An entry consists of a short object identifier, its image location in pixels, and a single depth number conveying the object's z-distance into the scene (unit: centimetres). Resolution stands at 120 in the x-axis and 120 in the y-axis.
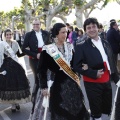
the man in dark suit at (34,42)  653
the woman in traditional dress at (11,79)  596
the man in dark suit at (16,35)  1789
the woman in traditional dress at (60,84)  400
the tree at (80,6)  2141
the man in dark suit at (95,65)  398
